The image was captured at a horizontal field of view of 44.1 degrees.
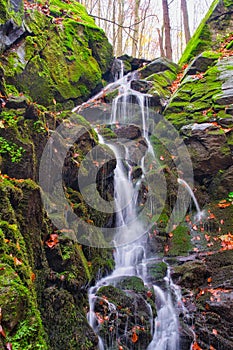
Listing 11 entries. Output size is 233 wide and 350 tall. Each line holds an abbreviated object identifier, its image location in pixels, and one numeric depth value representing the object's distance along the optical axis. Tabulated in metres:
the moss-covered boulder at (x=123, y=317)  4.51
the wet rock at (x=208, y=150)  8.70
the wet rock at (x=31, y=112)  5.45
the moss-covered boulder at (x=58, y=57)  8.24
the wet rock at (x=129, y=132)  9.88
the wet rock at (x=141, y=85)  11.70
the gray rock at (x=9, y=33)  7.26
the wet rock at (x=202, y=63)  11.69
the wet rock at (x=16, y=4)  7.58
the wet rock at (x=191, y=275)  5.85
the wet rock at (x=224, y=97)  9.38
